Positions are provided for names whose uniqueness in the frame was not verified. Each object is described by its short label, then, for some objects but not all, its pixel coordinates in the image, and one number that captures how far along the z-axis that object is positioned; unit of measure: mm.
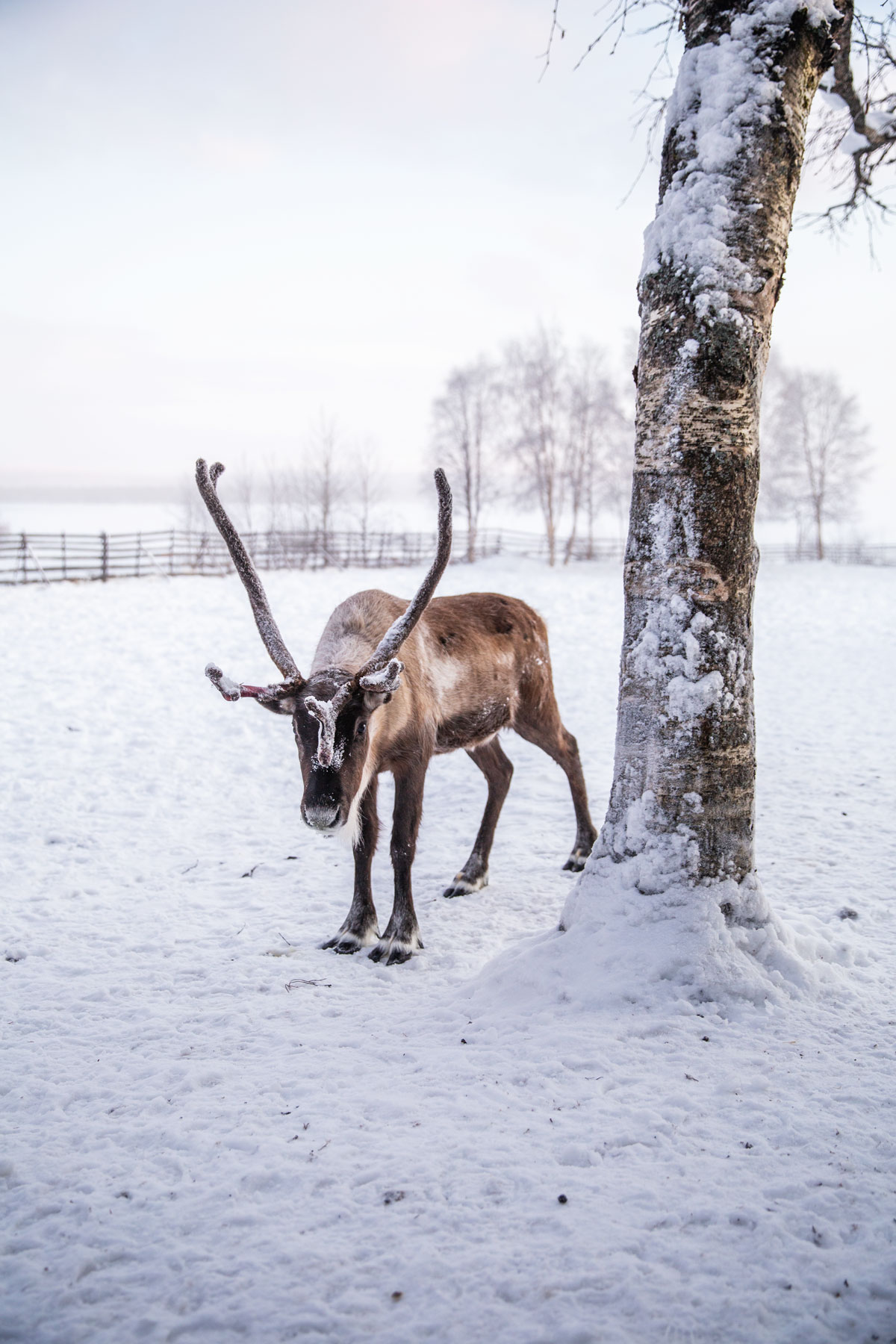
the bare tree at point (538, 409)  30094
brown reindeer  3510
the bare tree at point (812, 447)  33812
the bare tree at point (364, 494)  42344
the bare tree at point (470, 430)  31547
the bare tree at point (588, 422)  30156
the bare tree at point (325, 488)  36281
